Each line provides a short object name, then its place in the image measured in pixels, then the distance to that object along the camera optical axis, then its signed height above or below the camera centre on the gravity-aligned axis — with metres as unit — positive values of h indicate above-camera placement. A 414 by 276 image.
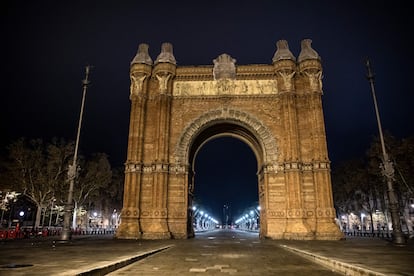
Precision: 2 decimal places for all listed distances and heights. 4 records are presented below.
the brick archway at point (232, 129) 25.48 +7.50
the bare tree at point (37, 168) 36.81 +5.99
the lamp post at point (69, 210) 19.94 +0.63
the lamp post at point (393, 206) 17.75 +0.95
